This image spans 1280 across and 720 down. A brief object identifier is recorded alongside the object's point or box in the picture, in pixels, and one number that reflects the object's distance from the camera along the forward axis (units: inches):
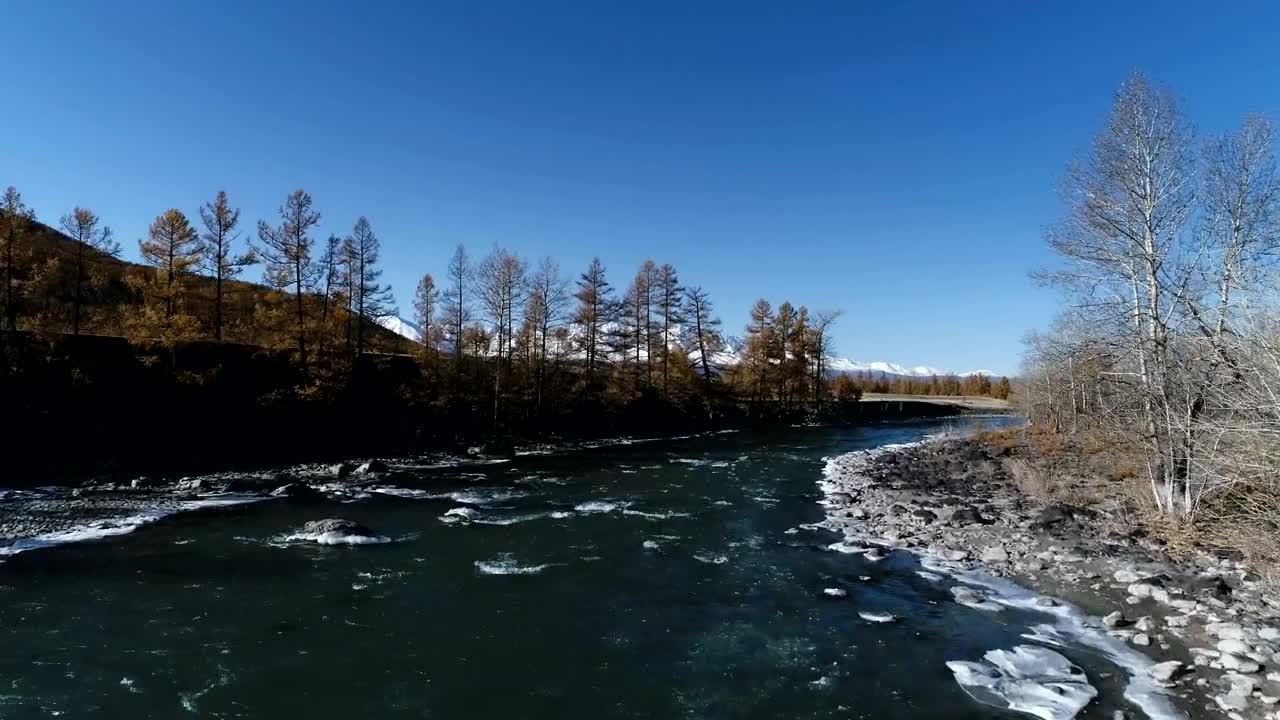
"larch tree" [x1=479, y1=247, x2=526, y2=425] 1539.1
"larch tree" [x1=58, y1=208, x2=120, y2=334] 1163.8
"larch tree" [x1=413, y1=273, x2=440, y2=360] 1608.0
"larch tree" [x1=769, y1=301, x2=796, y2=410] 2536.9
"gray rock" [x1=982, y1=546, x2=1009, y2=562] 501.4
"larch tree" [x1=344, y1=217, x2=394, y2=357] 1434.5
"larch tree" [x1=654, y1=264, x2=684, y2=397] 2130.9
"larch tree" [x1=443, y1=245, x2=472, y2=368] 1606.8
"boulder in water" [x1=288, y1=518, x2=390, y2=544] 562.9
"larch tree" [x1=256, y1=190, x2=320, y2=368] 1275.8
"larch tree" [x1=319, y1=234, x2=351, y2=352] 1364.4
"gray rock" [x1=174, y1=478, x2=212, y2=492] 821.2
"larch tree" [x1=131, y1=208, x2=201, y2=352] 1104.8
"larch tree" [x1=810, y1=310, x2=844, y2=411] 2687.0
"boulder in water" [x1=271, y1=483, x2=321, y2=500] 786.5
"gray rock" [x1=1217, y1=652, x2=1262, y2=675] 296.4
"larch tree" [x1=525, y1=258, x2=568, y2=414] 1656.0
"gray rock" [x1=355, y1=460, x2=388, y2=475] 987.2
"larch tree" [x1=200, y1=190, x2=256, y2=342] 1248.8
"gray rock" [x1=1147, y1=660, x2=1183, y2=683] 295.0
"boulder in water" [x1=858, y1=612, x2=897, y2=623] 388.5
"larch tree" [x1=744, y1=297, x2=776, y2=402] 2497.5
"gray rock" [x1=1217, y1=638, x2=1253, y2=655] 312.0
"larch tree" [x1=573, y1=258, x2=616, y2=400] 1857.8
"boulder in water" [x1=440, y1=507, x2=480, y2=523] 661.9
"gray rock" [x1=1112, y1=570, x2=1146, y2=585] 428.0
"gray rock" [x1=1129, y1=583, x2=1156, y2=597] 406.3
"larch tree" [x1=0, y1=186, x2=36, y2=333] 1029.2
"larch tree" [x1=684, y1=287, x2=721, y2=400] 2282.2
